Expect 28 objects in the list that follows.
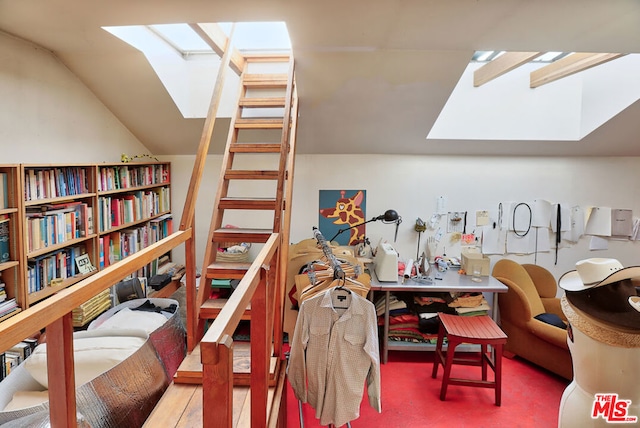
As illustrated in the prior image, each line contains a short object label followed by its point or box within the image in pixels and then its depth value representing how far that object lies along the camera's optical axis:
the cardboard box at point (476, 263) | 3.60
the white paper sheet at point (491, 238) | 4.17
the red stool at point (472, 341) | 2.71
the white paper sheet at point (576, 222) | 4.15
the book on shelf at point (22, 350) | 2.24
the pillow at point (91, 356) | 1.59
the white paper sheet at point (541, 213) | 4.14
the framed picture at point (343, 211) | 4.16
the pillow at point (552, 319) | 3.14
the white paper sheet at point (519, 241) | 4.18
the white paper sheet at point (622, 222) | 4.11
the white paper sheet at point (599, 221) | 4.11
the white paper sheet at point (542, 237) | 4.18
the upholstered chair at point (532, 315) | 3.00
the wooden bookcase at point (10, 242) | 2.14
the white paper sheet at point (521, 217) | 4.15
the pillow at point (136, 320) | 2.18
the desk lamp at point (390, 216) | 3.24
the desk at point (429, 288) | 3.23
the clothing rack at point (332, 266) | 2.18
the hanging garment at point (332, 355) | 2.04
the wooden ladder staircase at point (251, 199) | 2.04
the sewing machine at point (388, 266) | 3.31
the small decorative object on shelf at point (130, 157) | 3.47
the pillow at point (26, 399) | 1.55
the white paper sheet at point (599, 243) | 4.18
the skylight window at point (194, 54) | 2.98
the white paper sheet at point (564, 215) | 4.14
